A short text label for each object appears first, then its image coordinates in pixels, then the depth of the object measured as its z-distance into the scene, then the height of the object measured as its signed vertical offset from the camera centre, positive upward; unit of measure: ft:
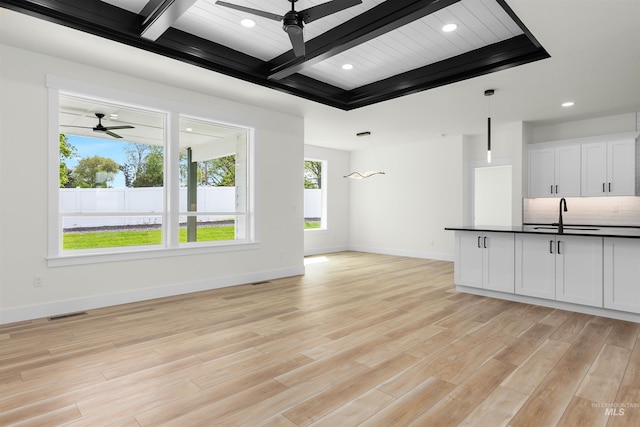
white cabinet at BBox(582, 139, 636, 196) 18.90 +2.51
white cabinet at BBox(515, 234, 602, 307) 12.73 -2.10
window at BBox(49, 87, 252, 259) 13.56 +1.43
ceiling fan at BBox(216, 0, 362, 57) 8.62 +5.14
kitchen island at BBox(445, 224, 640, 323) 12.16 -2.13
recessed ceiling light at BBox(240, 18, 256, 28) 11.36 +6.26
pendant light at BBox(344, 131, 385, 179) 25.15 +5.71
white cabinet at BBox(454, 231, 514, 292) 14.89 -2.09
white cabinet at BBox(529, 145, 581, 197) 20.61 +2.54
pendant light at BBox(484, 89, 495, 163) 15.93 +5.57
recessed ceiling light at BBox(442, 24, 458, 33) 11.58 +6.22
